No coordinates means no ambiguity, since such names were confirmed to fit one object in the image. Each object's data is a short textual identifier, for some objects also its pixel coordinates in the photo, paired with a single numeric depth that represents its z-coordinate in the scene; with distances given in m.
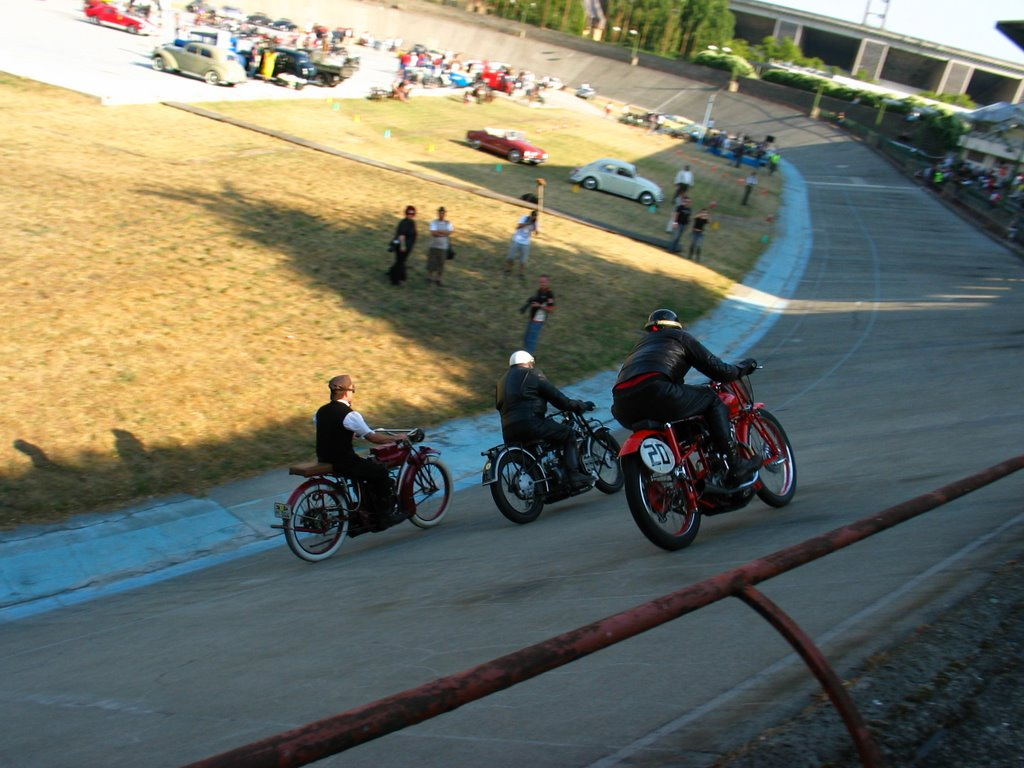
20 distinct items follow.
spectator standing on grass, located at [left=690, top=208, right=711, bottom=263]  26.70
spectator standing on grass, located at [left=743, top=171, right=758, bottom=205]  41.16
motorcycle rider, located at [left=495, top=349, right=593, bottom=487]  9.47
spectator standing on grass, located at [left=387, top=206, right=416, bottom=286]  18.20
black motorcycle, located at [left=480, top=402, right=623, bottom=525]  9.29
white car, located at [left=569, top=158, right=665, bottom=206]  35.75
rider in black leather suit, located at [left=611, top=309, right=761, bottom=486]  6.84
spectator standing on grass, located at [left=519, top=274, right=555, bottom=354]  16.22
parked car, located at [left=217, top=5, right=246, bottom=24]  75.69
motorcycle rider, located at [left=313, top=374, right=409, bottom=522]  8.67
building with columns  123.38
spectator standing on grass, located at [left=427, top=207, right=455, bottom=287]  18.69
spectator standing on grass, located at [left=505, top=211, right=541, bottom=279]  20.91
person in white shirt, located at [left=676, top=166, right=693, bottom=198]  32.44
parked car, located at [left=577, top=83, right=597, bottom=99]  82.50
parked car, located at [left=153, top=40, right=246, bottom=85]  41.16
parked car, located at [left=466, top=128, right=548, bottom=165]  38.66
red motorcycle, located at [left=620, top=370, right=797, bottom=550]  6.51
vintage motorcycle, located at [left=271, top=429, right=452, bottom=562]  8.67
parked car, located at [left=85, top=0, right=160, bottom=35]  58.22
